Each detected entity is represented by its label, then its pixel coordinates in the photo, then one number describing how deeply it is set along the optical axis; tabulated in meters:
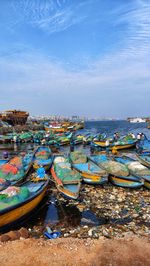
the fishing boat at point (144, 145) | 33.24
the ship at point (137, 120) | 189.00
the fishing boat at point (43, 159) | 21.45
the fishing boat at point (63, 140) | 44.52
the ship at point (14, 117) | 73.81
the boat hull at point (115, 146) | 37.07
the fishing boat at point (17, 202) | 10.94
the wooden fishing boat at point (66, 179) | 14.55
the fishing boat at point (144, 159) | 22.66
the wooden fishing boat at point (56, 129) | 65.93
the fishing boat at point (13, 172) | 16.72
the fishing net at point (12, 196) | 11.38
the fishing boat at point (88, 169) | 17.14
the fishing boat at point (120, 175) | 16.89
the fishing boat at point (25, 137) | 48.99
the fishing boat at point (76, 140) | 46.22
